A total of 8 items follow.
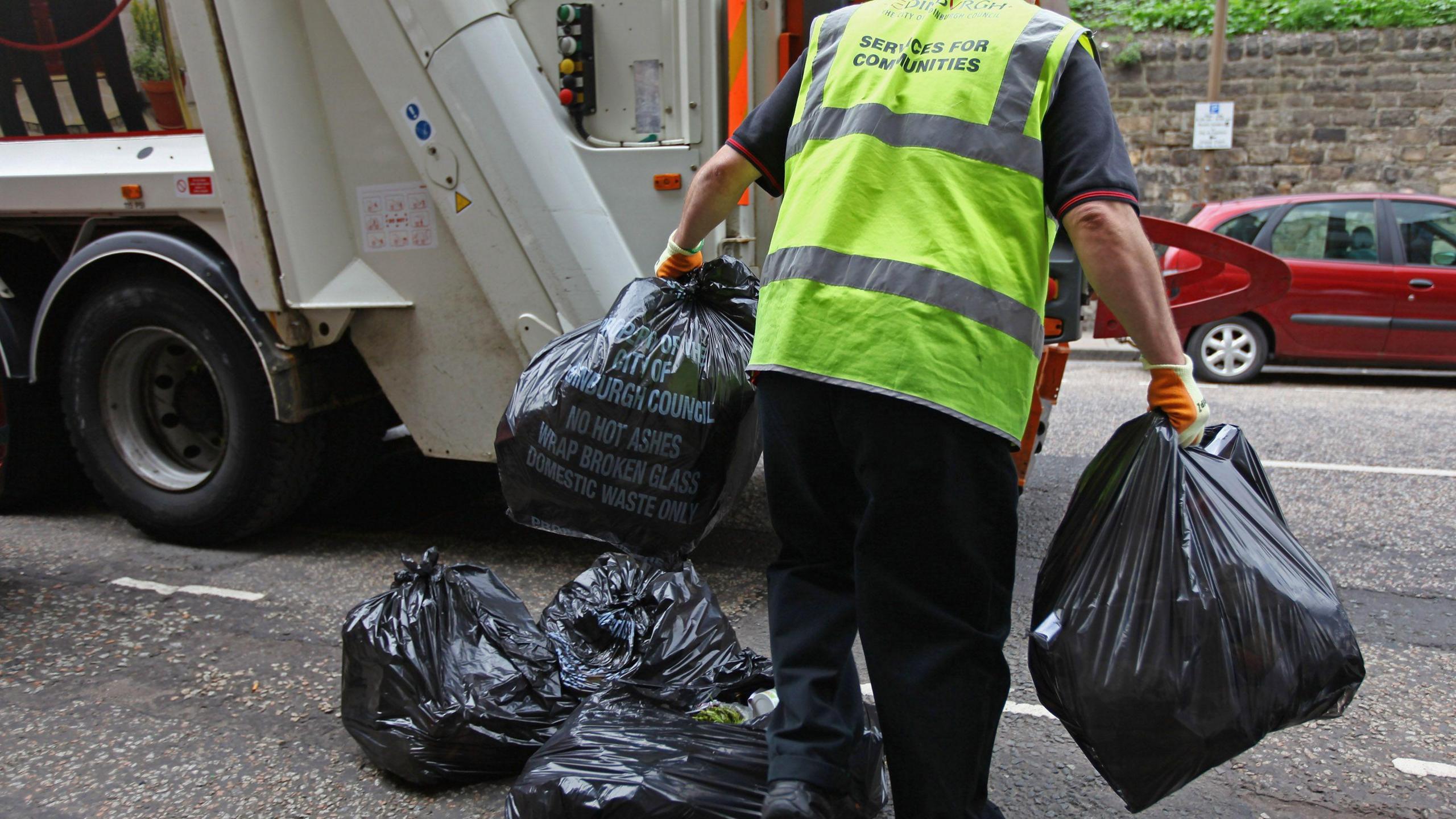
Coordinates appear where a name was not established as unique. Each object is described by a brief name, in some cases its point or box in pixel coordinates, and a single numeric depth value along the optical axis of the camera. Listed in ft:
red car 25.21
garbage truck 10.77
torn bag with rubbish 6.13
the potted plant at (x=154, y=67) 11.69
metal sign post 36.01
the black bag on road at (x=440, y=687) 7.36
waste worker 5.55
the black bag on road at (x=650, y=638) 7.72
